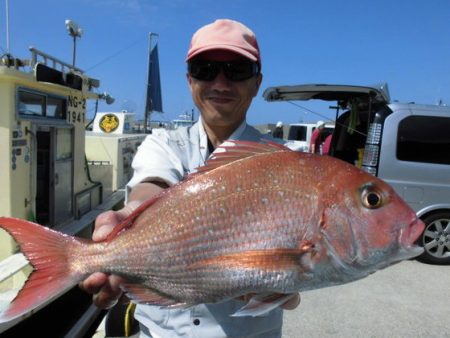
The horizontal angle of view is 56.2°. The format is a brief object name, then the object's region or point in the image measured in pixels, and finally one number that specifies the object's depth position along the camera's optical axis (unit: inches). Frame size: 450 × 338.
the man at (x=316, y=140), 489.4
